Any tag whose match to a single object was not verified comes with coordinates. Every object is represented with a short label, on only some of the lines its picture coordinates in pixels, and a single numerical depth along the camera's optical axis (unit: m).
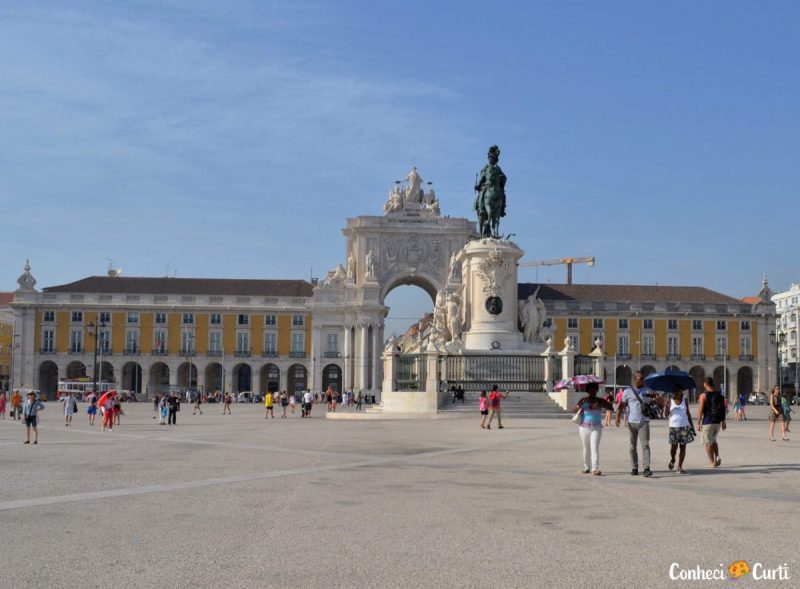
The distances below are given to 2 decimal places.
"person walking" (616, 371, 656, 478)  14.21
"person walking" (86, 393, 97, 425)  37.62
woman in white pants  14.12
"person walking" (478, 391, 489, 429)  26.61
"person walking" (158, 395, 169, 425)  35.59
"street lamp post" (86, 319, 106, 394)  96.54
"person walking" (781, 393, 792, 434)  23.61
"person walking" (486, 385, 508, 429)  25.61
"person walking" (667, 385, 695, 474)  14.48
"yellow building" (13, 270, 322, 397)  100.06
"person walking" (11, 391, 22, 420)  36.43
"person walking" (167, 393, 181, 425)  35.22
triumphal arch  99.69
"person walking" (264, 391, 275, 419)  42.31
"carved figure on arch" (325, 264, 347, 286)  102.52
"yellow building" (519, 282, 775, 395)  101.50
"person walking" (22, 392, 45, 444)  21.55
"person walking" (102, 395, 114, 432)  29.88
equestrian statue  33.97
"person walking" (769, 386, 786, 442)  22.17
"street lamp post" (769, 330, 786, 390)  89.12
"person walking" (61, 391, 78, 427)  34.78
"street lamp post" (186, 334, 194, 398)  100.21
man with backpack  15.36
